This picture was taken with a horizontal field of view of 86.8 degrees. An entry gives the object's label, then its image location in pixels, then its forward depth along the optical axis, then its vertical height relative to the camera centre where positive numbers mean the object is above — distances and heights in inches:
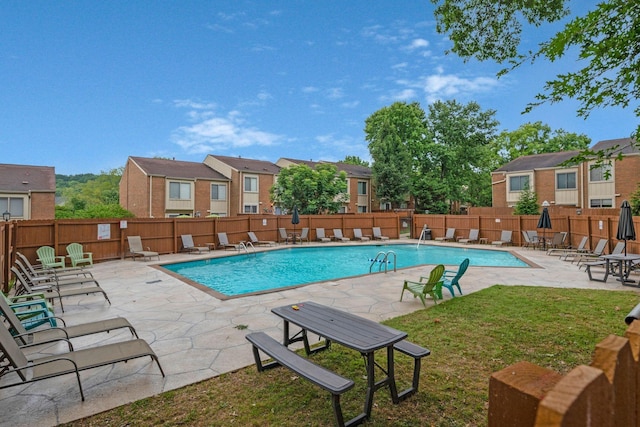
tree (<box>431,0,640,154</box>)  125.4 +60.6
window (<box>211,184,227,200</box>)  1205.1 +84.8
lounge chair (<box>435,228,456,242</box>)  903.7 -56.3
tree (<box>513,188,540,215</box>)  933.8 +24.9
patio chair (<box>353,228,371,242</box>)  934.4 -57.8
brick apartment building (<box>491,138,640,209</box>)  907.4 +100.9
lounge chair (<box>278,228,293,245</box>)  866.8 -53.3
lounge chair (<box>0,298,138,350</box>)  162.1 -61.1
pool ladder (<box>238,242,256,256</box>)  705.8 -70.5
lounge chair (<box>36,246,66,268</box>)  438.7 -55.8
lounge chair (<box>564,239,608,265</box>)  514.0 -57.0
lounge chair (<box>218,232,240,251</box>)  730.8 -58.0
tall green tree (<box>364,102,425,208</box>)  1304.1 +259.3
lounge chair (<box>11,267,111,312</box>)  269.3 -62.6
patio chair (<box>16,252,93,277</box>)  351.7 -61.4
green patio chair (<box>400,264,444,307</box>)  274.5 -61.1
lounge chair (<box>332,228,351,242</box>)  914.7 -57.1
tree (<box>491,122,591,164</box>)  1539.1 +344.2
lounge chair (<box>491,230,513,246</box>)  795.3 -56.2
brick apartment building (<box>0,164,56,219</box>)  917.8 +62.1
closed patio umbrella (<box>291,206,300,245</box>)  840.9 -7.0
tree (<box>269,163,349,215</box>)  1053.8 +81.6
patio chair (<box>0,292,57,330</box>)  192.6 -61.2
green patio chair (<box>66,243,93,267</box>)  472.2 -55.4
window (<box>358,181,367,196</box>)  1425.9 +115.0
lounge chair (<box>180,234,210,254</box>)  672.4 -62.7
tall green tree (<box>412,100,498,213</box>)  1341.0 +257.2
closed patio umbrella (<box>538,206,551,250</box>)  658.8 -11.1
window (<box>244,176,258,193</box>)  1229.1 +114.4
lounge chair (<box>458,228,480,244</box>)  865.5 -51.9
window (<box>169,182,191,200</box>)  1114.5 +83.7
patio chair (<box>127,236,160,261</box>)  570.6 -59.5
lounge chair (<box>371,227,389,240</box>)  944.3 -53.7
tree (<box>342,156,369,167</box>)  2309.3 +376.2
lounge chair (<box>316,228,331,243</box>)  906.5 -56.0
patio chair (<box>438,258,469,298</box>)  305.4 -56.3
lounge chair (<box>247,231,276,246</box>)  794.8 -62.0
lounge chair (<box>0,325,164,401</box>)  128.5 -61.2
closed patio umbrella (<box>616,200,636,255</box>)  370.3 -11.4
